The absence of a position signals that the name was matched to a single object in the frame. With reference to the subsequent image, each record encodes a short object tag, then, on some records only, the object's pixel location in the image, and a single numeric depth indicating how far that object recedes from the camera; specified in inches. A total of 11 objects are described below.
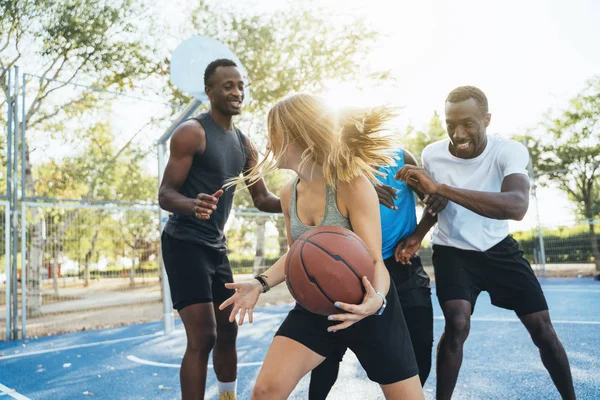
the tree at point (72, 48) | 459.2
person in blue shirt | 111.6
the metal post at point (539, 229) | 589.9
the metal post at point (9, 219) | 295.9
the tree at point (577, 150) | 706.8
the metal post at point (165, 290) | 301.9
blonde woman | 80.2
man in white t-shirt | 115.2
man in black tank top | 118.3
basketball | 75.0
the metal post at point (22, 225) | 300.7
